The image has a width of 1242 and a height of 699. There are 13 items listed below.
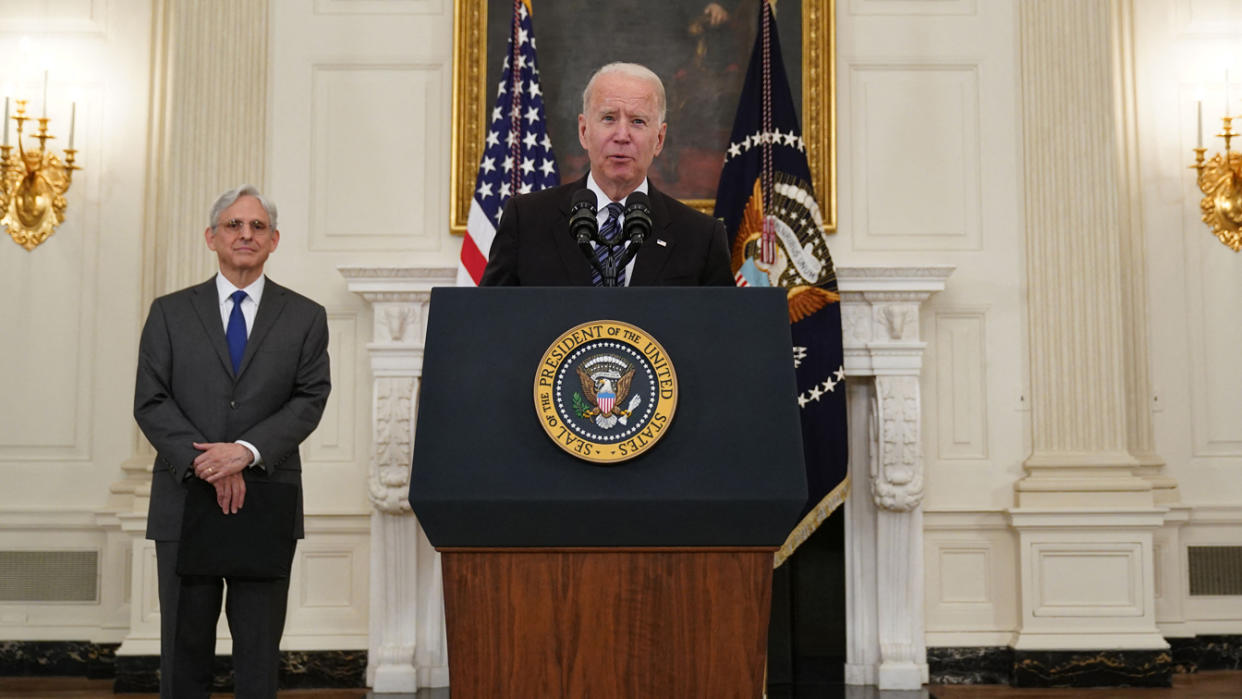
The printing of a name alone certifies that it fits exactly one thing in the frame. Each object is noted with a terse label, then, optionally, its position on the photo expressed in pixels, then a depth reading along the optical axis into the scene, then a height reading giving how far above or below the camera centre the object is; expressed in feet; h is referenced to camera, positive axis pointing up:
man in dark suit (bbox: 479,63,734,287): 7.64 +1.46
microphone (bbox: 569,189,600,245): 6.83 +1.22
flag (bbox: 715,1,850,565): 18.69 +3.04
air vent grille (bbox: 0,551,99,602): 20.03 -2.64
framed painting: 20.07 +6.37
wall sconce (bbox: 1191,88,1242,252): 20.24 +4.05
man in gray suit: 10.12 +0.18
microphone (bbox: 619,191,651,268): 6.79 +1.21
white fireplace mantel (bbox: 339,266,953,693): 18.75 -0.74
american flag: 18.99 +4.77
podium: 5.53 -0.47
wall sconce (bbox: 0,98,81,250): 20.06 +4.18
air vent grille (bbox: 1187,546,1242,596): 20.24 -2.44
